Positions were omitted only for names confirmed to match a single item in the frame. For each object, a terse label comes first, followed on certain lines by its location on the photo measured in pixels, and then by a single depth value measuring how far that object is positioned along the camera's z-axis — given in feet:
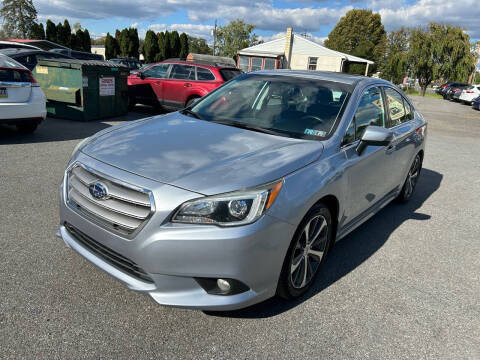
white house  143.33
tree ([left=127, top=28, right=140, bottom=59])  175.63
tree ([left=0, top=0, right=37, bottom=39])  249.55
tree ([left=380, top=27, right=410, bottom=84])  147.31
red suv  36.68
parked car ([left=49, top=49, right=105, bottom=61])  69.62
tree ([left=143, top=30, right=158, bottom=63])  176.91
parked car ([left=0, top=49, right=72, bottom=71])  37.66
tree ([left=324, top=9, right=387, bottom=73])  263.70
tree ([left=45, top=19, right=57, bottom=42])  155.53
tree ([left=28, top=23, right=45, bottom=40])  155.53
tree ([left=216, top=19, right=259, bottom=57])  290.74
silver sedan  7.63
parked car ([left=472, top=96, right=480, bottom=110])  81.73
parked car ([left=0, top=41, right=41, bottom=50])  46.69
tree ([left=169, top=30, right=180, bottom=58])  179.73
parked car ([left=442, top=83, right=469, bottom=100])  108.93
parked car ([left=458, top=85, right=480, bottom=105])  95.49
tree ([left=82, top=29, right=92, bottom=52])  163.63
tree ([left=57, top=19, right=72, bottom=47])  157.69
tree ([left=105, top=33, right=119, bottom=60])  170.19
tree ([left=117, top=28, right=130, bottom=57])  174.91
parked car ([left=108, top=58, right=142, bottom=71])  81.76
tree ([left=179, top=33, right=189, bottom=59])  183.03
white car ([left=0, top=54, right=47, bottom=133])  22.43
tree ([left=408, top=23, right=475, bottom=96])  134.82
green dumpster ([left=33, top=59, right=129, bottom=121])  31.30
